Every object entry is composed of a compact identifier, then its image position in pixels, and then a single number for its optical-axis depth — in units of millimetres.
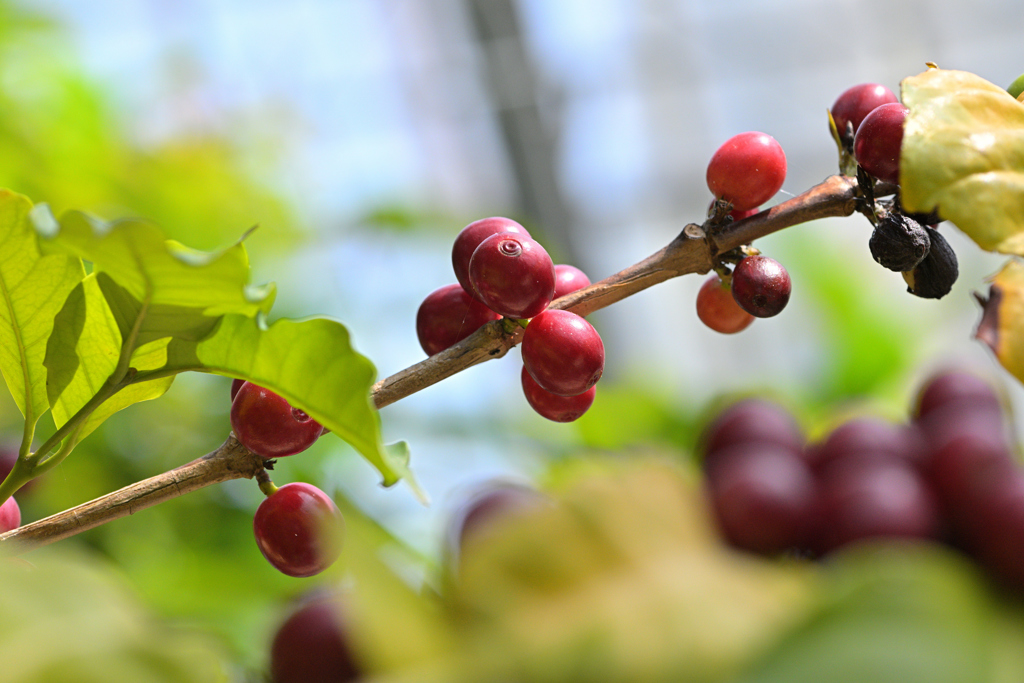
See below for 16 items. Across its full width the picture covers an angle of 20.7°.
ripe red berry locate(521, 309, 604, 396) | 471
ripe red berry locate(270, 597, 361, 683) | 498
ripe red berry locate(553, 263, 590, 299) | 496
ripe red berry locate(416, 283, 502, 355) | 491
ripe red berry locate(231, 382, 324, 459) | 469
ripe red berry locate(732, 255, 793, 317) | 474
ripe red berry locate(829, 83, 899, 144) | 492
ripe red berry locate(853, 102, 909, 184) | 468
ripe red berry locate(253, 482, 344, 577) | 477
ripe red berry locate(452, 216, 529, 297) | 485
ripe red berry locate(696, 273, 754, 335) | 498
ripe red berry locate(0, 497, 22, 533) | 483
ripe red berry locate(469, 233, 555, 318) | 472
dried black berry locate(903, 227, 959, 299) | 473
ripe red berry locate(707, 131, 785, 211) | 482
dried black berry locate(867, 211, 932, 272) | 467
